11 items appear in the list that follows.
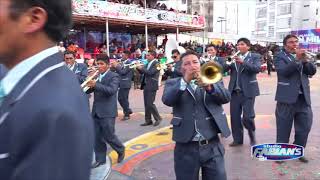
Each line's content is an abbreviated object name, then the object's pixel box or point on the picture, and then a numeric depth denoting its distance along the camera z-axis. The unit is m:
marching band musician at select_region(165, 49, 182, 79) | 6.12
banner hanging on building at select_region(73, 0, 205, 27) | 13.44
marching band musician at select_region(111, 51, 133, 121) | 7.35
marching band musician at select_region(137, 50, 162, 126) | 6.70
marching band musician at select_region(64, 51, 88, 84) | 5.55
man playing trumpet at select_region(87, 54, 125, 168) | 4.33
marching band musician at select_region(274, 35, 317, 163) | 4.20
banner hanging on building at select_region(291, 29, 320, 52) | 23.35
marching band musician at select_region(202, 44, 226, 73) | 5.85
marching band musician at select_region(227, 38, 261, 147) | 4.91
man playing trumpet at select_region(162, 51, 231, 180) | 2.67
